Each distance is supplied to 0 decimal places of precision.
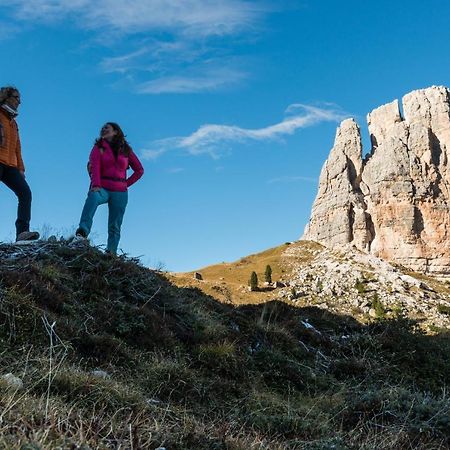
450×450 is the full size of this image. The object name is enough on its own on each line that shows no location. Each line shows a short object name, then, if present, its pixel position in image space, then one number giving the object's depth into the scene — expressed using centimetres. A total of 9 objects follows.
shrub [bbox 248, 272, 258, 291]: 8739
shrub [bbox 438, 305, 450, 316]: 6819
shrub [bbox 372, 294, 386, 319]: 5874
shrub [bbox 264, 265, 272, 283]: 9587
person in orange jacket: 899
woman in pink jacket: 933
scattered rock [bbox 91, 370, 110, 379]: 474
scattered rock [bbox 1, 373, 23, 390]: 375
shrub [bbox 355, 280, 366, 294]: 7669
